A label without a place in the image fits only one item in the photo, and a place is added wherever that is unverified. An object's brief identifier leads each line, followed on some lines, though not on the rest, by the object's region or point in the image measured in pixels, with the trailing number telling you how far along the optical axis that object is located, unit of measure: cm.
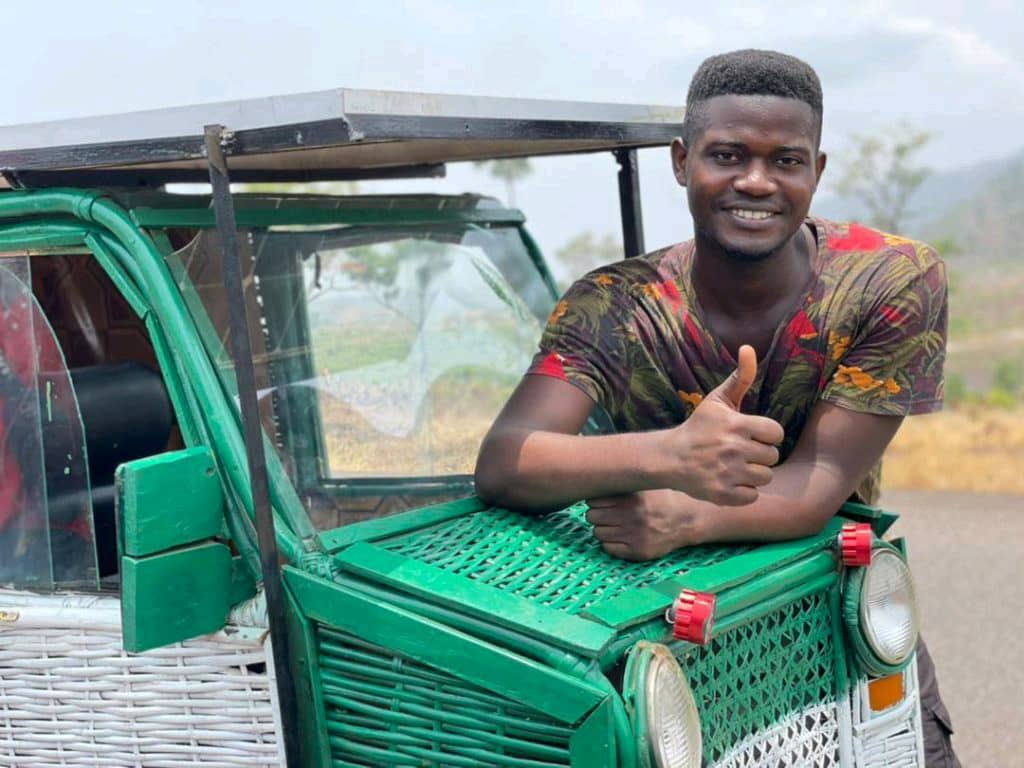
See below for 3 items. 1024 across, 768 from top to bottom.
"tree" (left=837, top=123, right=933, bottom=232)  2942
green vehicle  203
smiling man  230
